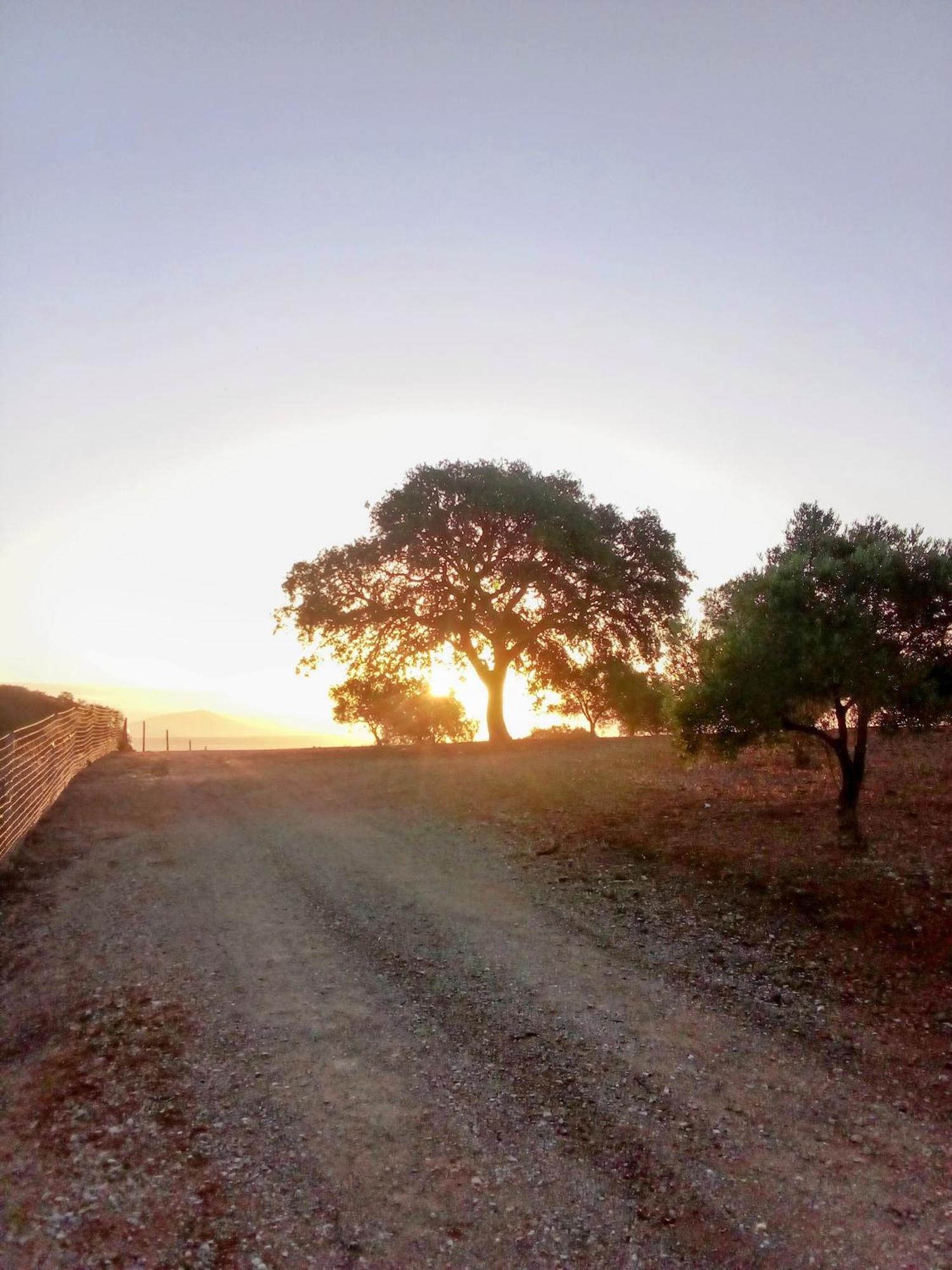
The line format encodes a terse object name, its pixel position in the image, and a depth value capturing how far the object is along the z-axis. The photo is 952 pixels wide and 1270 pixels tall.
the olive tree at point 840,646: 14.15
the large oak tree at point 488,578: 38.69
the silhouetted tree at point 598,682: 41.09
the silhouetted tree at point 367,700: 40.81
